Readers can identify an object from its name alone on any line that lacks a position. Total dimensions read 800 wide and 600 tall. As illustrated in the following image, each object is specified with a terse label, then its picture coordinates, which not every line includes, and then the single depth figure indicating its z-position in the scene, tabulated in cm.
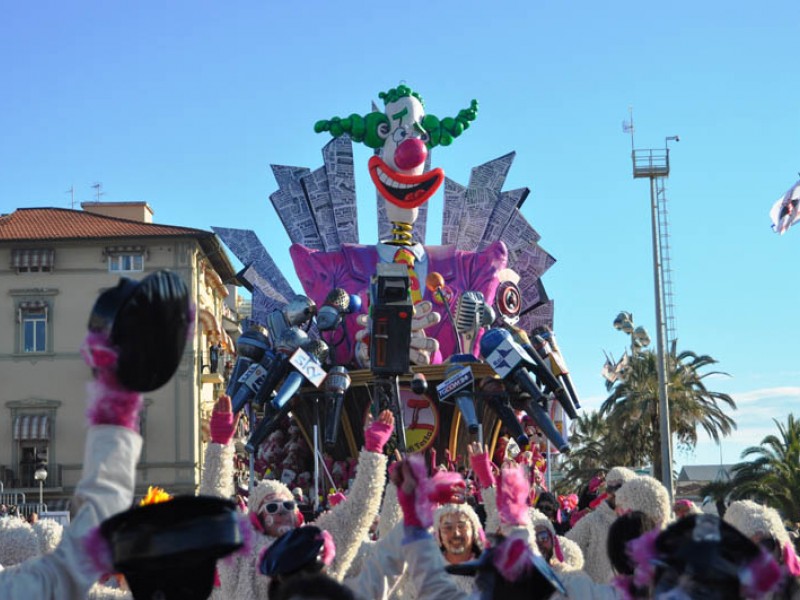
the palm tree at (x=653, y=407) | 2906
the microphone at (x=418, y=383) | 2331
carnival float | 2705
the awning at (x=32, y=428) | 3747
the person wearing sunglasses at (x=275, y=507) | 543
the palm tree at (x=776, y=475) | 2353
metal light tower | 2214
